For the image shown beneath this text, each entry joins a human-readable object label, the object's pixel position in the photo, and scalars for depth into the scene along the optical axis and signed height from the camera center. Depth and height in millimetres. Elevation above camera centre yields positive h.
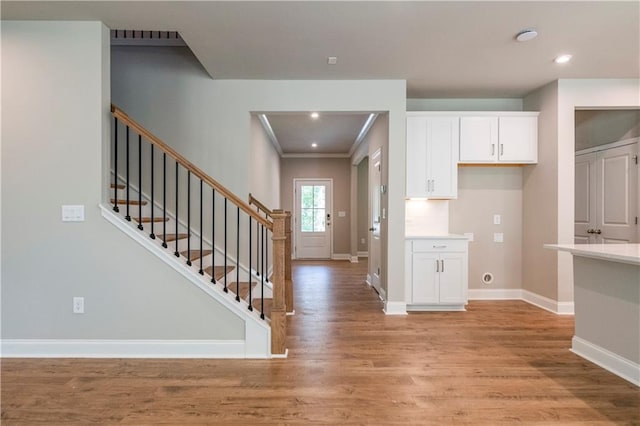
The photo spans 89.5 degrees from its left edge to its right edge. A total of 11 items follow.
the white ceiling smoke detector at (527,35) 2656 +1487
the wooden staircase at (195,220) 3283 -76
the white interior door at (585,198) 4480 +212
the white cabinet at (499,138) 4016 +937
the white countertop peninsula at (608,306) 2221 -701
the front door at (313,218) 8320 -127
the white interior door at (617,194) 3984 +238
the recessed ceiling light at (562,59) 3131 +1516
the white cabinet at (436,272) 3812 -698
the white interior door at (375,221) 4543 -122
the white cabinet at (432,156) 3957 +699
